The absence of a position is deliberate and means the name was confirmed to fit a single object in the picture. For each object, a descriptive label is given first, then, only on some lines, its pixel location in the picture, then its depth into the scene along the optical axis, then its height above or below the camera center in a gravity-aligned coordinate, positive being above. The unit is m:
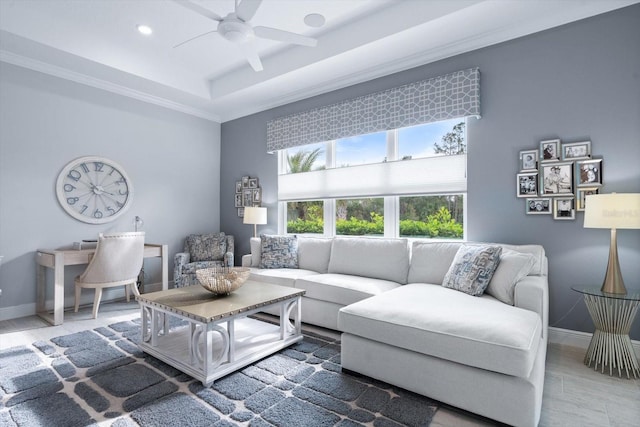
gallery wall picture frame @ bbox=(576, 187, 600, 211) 2.58 +0.17
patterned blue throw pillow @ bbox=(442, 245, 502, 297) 2.40 -0.41
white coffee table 2.05 -0.85
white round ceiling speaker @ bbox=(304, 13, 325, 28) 2.88 +1.82
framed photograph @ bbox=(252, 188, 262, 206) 4.93 +0.34
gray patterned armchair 4.19 -0.53
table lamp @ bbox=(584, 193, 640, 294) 2.13 -0.01
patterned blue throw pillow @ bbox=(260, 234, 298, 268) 3.85 -0.42
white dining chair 3.35 -0.47
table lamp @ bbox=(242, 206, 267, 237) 4.50 +0.04
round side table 2.15 -0.80
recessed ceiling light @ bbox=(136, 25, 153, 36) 3.31 +2.00
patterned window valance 3.14 +1.23
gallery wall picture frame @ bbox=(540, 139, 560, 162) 2.74 +0.57
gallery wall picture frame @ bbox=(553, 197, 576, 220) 2.68 +0.06
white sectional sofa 1.59 -0.66
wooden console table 3.21 -0.54
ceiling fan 2.22 +1.46
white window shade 3.33 +0.45
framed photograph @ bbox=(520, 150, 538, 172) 2.84 +0.50
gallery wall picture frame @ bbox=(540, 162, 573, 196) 2.68 +0.32
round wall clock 3.80 +0.38
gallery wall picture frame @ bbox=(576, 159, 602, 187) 2.56 +0.35
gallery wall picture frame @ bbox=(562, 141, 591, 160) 2.61 +0.54
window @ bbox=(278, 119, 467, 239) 3.39 +0.40
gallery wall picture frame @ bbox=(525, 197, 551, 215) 2.78 +0.08
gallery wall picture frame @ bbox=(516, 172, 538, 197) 2.83 +0.29
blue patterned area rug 1.68 -1.05
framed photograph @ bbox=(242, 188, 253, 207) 5.02 +0.34
